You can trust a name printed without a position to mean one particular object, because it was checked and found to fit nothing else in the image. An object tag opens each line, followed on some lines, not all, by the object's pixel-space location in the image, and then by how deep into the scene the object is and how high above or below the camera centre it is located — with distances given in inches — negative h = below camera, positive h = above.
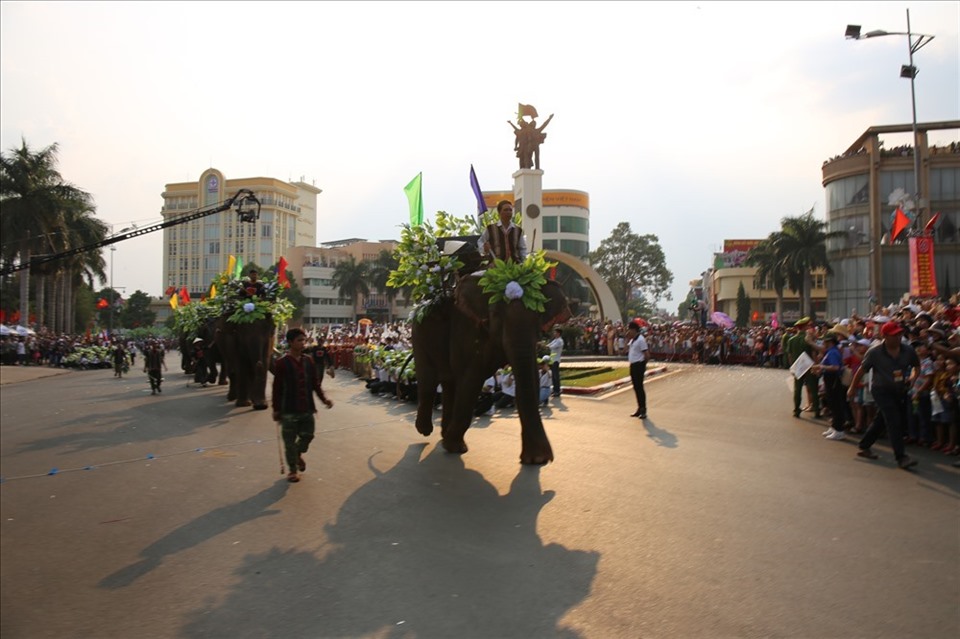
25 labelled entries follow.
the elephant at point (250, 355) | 590.6 -16.2
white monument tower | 1475.1 +347.6
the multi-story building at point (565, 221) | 3508.9 +573.8
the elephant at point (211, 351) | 849.5 -18.0
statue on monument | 1448.1 +420.3
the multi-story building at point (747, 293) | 2731.3 +170.7
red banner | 841.5 +79.2
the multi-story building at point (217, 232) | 4611.2 +709.2
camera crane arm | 709.9 +137.1
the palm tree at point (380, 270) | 3526.1 +337.4
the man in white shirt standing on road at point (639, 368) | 502.0 -24.3
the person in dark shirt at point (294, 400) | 320.2 -29.2
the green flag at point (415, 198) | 455.2 +94.0
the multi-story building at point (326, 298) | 4202.8 +232.8
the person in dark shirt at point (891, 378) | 320.8 -20.9
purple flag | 428.5 +90.2
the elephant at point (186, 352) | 1064.0 -24.7
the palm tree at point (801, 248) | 1957.4 +242.3
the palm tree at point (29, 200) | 1589.6 +320.6
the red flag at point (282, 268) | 845.0 +90.0
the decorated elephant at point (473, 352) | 304.3 -8.3
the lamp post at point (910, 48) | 824.8 +363.6
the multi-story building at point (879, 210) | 1772.9 +326.7
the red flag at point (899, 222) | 918.4 +146.3
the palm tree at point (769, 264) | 2033.7 +206.3
